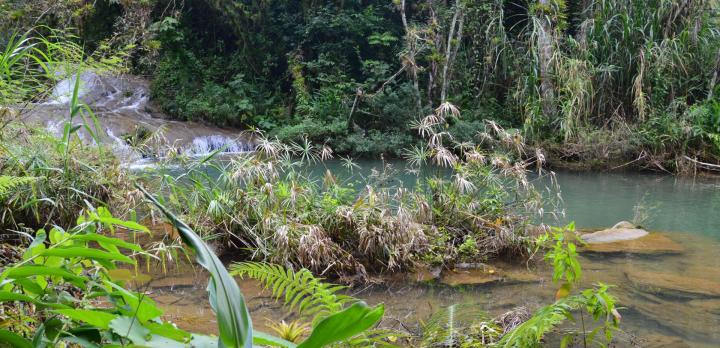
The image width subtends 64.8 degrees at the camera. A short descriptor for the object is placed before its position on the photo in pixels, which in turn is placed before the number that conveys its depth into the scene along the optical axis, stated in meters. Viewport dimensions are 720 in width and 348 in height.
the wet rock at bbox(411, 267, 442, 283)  4.32
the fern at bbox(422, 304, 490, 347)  2.69
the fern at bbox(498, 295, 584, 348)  2.16
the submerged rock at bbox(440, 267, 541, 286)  4.31
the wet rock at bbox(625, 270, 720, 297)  4.14
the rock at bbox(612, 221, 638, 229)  6.12
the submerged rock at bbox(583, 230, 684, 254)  5.25
